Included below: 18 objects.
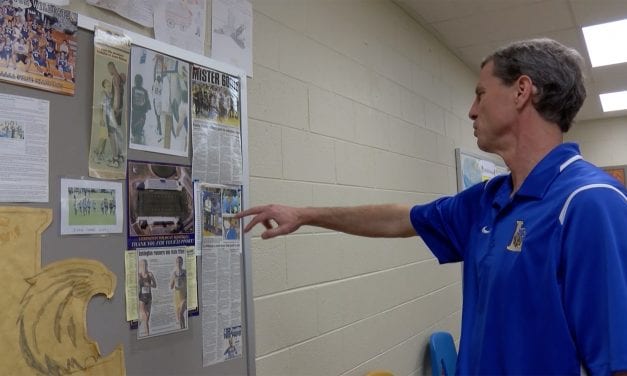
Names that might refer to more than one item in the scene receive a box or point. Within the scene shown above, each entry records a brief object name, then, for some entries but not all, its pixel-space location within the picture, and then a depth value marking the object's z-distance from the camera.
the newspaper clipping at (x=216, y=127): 1.37
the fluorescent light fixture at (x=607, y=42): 3.28
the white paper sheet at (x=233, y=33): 1.50
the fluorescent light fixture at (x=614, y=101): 5.08
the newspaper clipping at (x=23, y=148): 0.97
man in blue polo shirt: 0.88
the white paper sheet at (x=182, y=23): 1.33
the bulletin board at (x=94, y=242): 1.04
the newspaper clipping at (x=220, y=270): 1.36
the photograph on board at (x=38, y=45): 0.98
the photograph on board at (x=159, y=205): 1.20
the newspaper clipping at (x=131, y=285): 1.16
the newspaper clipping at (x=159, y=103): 1.22
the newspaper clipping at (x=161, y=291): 1.19
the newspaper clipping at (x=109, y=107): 1.13
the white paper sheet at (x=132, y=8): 1.19
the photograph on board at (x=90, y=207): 1.06
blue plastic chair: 2.65
